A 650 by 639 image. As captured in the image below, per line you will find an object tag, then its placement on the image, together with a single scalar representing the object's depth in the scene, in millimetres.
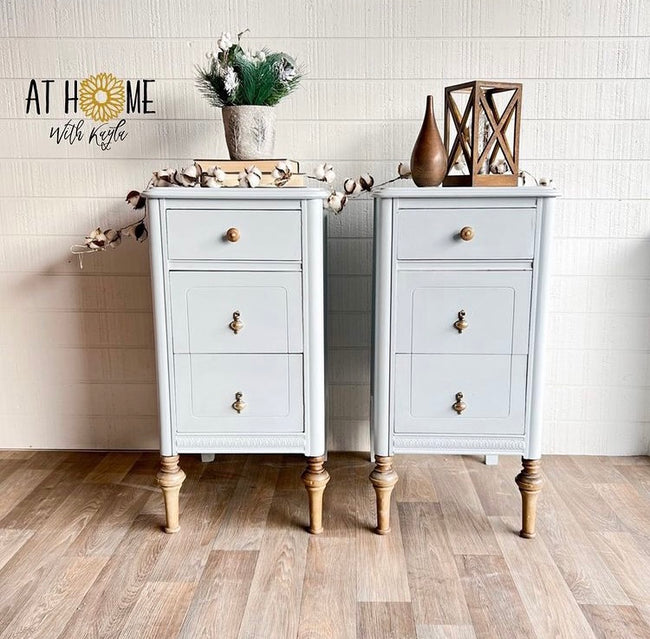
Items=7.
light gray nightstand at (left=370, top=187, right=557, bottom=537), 1546
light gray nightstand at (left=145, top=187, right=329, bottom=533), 1555
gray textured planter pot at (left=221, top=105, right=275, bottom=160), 1707
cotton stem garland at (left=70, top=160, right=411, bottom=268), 1605
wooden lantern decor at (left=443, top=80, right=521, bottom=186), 1621
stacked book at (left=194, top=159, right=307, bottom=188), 1646
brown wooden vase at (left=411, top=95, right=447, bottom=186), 1608
